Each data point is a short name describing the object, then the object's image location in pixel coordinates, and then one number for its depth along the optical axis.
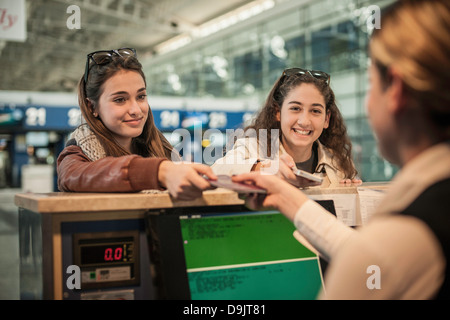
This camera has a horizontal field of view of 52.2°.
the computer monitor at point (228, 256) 1.40
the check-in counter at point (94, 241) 1.38
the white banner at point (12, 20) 5.05
